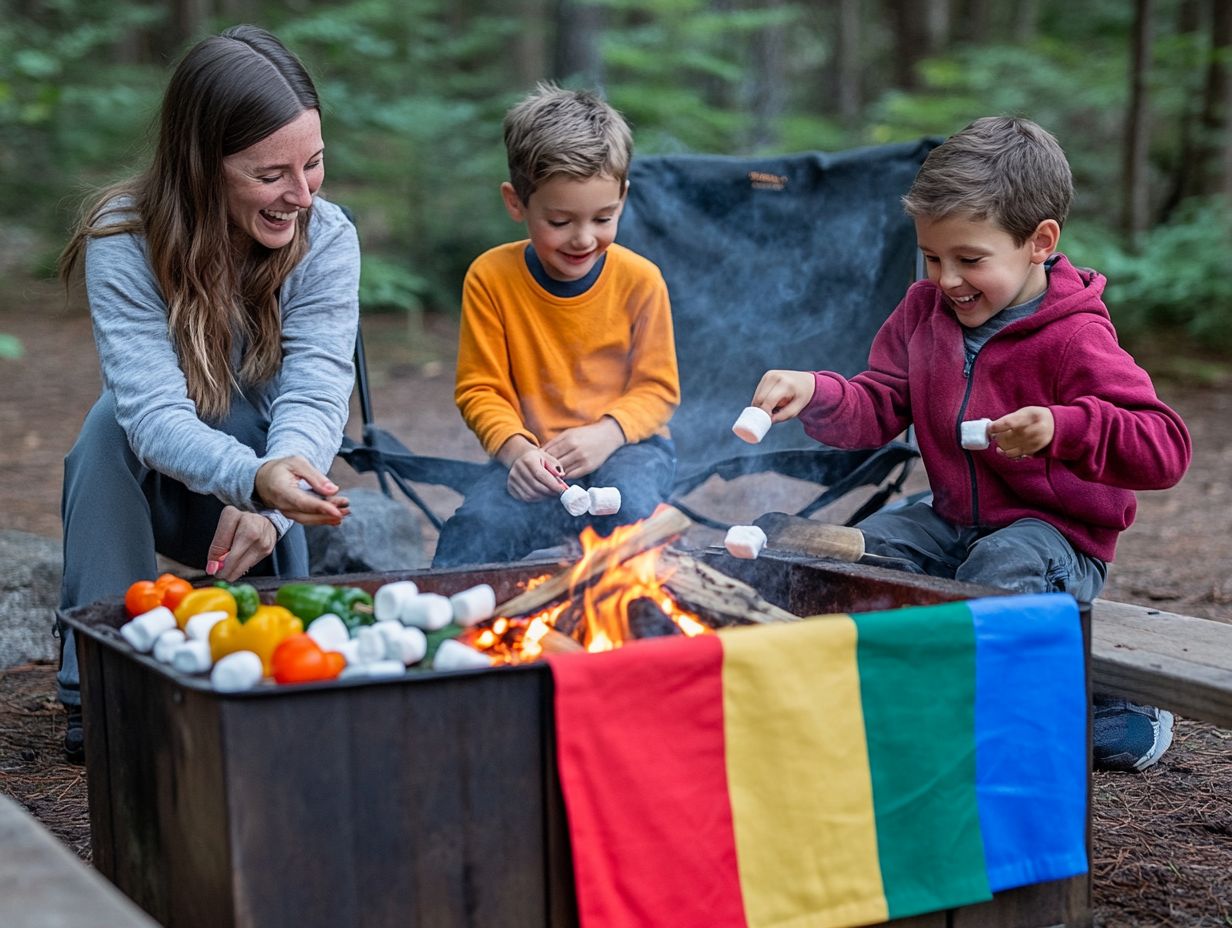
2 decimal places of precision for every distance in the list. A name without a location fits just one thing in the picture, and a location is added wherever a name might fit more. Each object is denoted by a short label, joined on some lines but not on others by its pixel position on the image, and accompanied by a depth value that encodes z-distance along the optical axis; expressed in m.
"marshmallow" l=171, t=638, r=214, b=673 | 1.73
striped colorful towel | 1.68
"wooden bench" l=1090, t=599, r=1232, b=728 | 2.03
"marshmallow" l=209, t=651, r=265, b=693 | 1.62
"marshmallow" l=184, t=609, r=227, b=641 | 1.83
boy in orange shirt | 2.88
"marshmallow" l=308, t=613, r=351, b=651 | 1.85
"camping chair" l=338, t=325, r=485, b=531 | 3.08
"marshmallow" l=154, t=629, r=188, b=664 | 1.76
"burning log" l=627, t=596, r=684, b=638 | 2.13
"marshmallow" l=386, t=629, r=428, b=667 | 1.83
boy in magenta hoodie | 2.35
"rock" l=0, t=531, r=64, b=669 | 3.41
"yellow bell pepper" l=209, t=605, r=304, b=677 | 1.79
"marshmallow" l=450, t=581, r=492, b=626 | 1.99
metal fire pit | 1.54
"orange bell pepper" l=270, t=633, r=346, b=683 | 1.66
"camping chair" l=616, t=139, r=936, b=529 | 3.70
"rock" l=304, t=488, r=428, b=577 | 3.88
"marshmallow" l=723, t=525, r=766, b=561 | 2.37
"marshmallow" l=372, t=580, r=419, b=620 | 1.96
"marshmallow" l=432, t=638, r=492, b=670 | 1.72
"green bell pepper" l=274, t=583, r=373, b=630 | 1.99
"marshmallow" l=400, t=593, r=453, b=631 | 1.92
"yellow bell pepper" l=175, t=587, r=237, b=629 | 1.93
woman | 2.51
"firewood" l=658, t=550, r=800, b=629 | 2.13
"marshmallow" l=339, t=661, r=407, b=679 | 1.67
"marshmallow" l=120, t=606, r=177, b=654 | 1.82
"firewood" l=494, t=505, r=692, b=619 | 2.18
